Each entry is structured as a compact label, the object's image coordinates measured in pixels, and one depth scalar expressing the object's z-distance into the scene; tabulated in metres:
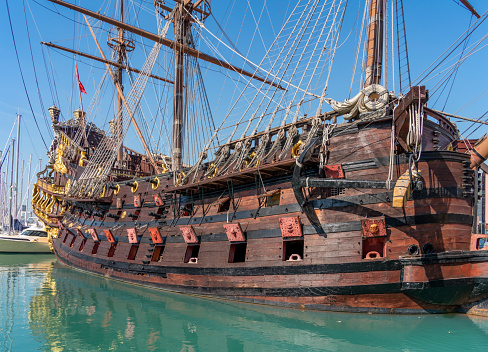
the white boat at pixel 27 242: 34.59
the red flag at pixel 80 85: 31.54
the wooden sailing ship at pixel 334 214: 9.73
